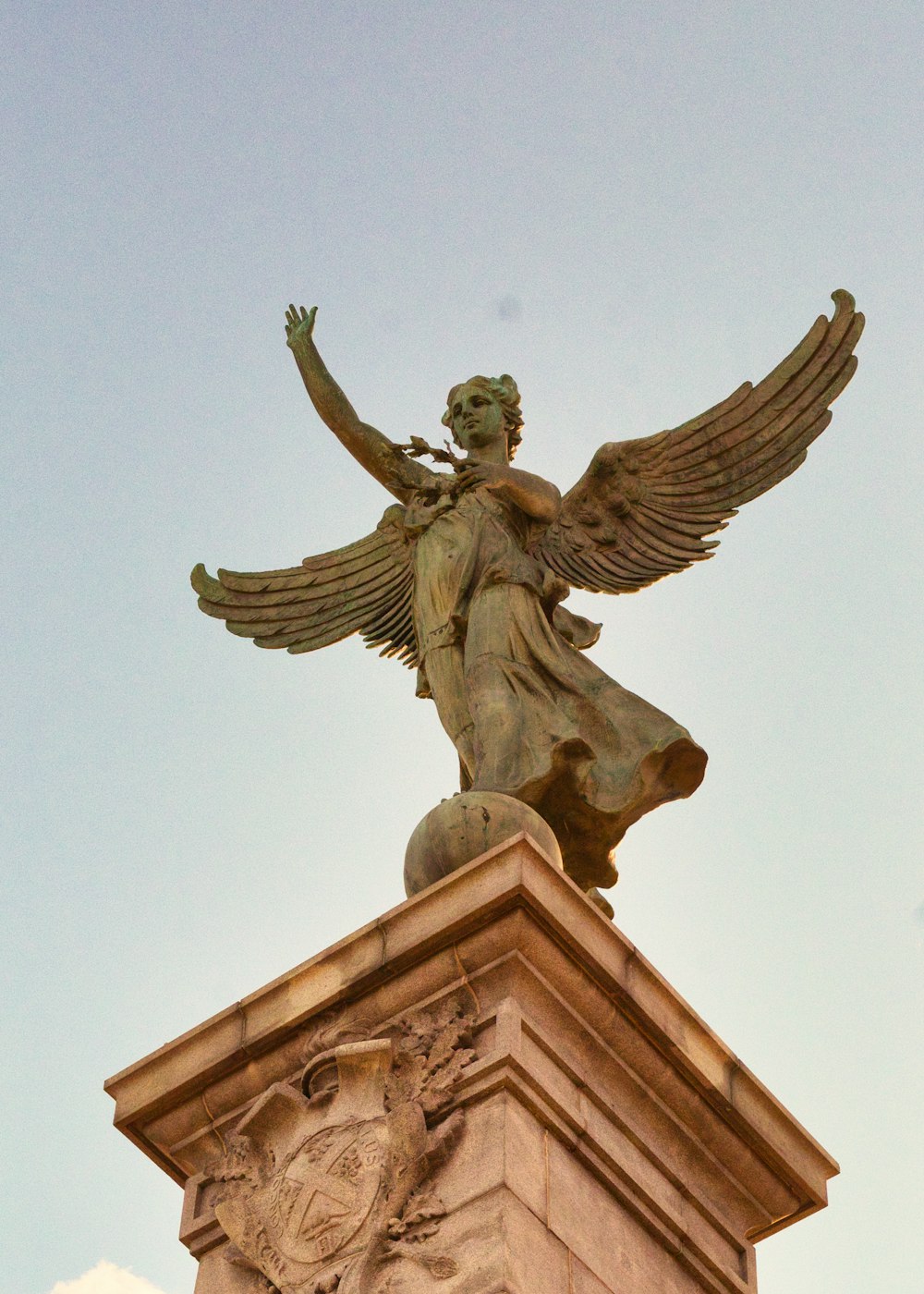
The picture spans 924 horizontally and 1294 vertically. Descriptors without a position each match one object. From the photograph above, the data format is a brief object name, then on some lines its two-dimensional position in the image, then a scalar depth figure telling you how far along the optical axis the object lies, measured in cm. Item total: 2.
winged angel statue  2102
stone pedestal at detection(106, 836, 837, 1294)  1653
